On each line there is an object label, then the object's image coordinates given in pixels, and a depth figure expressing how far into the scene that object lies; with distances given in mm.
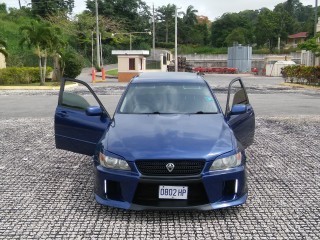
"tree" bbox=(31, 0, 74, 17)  60969
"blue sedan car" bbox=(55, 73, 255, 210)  3900
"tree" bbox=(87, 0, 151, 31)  68938
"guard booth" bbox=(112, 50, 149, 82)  31469
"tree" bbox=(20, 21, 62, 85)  24381
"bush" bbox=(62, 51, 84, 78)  28203
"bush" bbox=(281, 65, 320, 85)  25219
